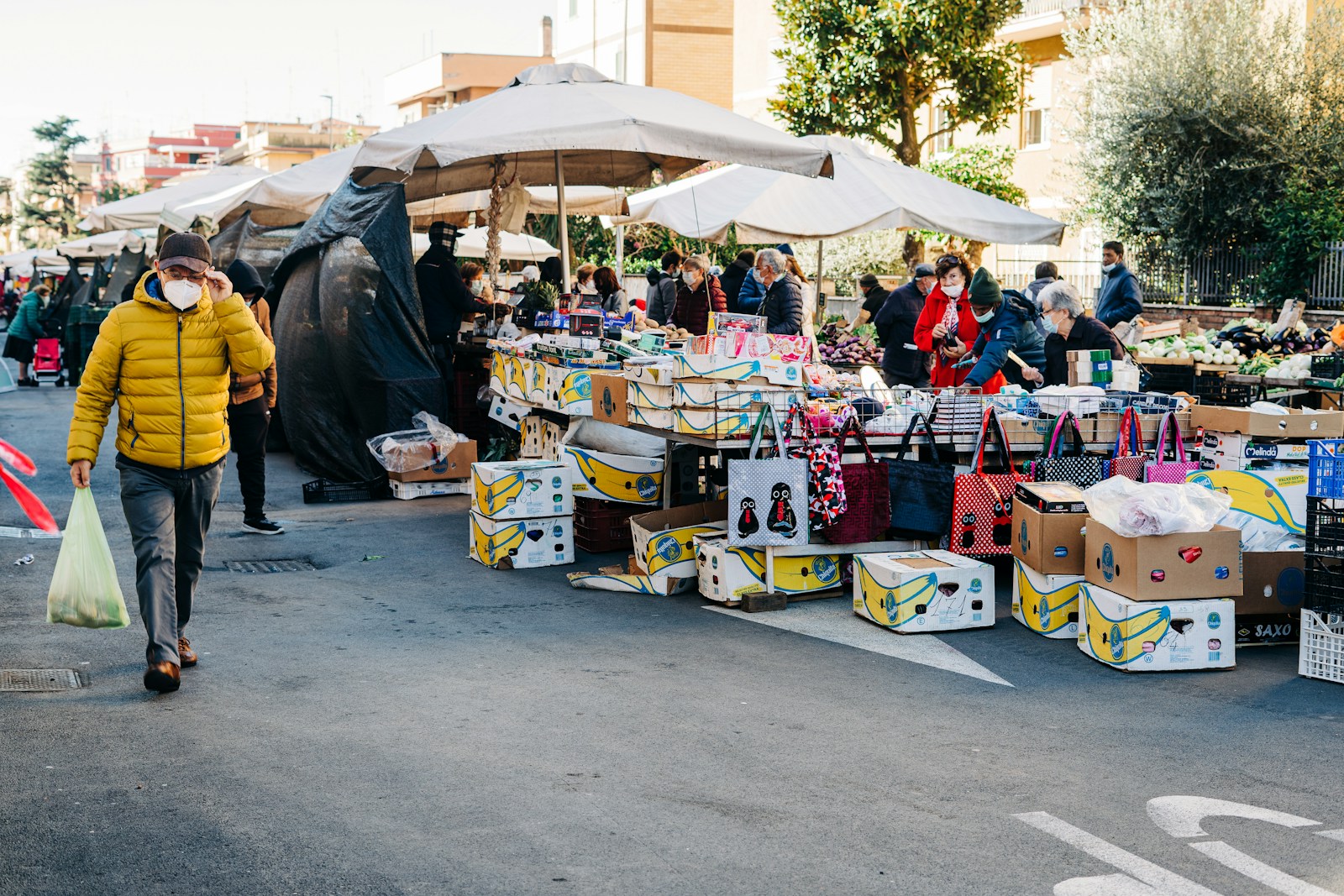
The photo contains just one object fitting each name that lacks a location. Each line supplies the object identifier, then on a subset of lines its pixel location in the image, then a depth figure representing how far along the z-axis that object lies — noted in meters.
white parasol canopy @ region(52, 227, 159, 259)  28.08
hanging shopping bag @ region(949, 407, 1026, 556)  8.01
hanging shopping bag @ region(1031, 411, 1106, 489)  8.09
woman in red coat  10.07
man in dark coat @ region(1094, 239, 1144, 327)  13.68
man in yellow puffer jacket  6.01
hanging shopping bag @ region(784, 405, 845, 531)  7.80
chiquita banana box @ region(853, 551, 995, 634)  7.32
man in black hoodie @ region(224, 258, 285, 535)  9.81
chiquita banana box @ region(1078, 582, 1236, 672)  6.54
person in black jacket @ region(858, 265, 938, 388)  12.12
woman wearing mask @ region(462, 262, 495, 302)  13.81
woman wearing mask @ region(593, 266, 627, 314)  15.47
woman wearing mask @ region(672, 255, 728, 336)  14.22
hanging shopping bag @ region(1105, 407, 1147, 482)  8.26
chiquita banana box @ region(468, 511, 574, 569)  8.94
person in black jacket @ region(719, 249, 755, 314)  16.41
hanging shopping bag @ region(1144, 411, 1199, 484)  7.98
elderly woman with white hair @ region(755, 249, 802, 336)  11.48
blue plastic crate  6.20
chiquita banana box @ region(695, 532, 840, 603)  7.89
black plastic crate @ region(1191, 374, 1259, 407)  10.23
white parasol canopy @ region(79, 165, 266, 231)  22.34
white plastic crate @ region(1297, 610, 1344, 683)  6.36
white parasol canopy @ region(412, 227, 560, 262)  23.72
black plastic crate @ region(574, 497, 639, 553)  9.54
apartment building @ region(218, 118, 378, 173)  89.75
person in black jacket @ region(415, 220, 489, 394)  12.71
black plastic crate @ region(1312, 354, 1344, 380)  11.55
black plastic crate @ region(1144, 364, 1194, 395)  11.15
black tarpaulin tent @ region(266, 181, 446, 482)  12.13
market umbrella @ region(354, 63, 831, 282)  10.48
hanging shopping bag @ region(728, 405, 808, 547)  7.68
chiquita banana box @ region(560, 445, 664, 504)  9.36
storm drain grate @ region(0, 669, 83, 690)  6.10
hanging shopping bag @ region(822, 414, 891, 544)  7.94
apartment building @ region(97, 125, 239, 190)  125.00
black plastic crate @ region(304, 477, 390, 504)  11.76
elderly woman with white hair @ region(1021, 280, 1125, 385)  9.89
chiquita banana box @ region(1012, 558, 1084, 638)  7.22
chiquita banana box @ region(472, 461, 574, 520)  8.89
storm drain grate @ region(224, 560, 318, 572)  8.97
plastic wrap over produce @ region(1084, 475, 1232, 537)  6.50
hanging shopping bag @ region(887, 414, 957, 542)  8.04
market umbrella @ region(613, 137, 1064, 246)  14.52
